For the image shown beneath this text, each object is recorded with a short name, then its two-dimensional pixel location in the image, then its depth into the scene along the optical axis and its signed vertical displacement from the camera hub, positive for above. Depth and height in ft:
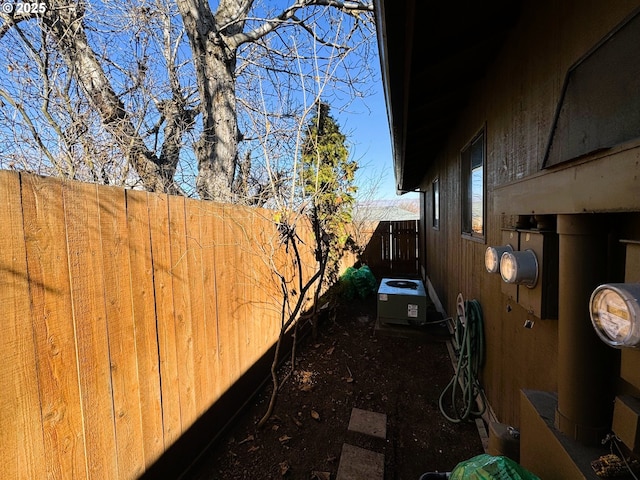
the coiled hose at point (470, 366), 8.23 -4.47
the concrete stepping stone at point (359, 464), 6.59 -5.87
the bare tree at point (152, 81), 11.74 +7.30
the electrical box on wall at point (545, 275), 4.17 -0.85
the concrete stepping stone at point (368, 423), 7.97 -5.88
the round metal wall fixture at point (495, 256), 5.32 -0.70
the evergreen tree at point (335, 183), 20.43 +3.16
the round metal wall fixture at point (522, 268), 4.36 -0.76
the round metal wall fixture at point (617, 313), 2.03 -0.76
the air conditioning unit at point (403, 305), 14.15 -4.23
